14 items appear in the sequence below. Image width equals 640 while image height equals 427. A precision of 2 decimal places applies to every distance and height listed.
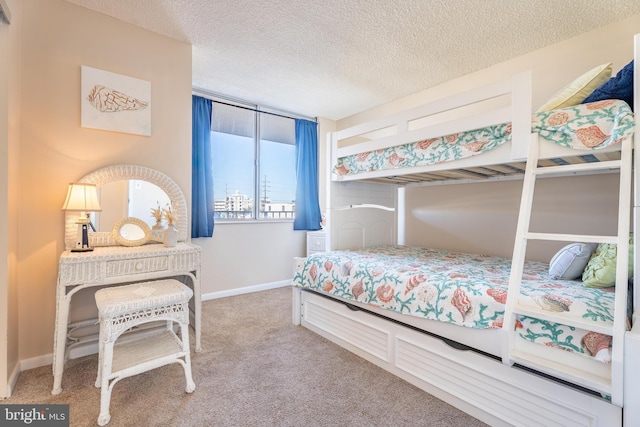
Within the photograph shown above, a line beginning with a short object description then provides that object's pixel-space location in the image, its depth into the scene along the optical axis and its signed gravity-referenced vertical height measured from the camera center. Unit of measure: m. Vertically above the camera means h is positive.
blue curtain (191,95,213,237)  3.29 +0.44
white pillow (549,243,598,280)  1.63 -0.28
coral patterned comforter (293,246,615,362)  1.24 -0.43
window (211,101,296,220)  3.59 +0.60
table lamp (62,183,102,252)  1.92 +0.03
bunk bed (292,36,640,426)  1.19 -0.44
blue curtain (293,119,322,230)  4.17 +0.46
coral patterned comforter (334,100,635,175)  1.37 +0.43
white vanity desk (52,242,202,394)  1.71 -0.40
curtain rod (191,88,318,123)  3.44 +1.34
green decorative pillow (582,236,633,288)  1.42 -0.28
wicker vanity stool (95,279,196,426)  1.53 -0.64
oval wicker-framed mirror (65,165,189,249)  2.02 +0.16
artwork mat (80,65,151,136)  2.11 +0.76
